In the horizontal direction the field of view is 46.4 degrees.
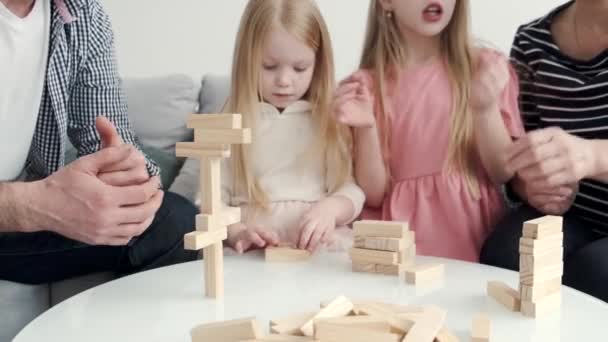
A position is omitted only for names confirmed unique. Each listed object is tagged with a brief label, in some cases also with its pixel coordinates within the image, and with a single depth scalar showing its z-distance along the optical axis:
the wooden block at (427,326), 0.69
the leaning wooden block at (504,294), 0.86
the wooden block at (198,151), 0.87
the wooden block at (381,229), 1.00
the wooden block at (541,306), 0.84
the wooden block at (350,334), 0.69
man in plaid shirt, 1.08
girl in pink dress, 1.37
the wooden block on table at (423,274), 0.97
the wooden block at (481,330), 0.71
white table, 0.80
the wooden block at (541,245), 0.83
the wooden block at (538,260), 0.83
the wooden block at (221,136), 0.84
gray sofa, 2.00
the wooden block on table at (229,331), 0.71
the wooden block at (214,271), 0.91
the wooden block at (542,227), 0.83
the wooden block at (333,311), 0.73
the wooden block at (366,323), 0.71
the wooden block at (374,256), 1.00
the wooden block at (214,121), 0.85
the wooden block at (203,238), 0.85
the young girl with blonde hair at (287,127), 1.39
